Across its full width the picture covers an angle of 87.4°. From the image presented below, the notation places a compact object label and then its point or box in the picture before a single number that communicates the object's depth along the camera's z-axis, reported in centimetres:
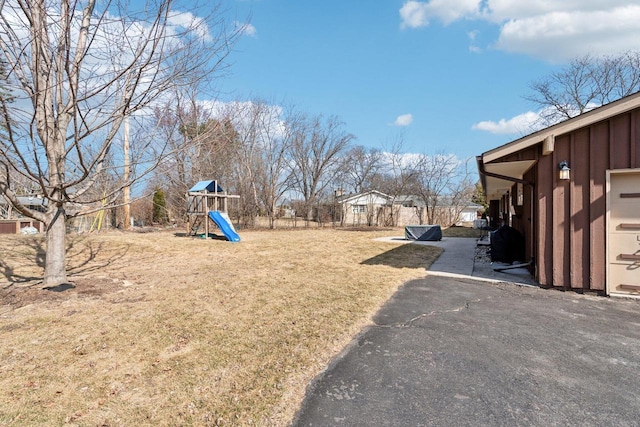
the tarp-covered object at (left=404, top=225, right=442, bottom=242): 1349
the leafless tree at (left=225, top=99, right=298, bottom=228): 2142
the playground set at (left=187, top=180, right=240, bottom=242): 1319
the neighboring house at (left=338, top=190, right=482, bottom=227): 2497
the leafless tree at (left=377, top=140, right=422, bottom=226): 2528
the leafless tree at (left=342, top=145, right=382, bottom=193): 3222
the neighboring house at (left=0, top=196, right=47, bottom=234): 1673
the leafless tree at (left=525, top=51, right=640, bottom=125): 1881
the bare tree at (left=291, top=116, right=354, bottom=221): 2608
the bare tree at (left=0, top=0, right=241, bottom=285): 371
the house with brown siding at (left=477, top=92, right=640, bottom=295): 486
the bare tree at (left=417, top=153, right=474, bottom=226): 2511
